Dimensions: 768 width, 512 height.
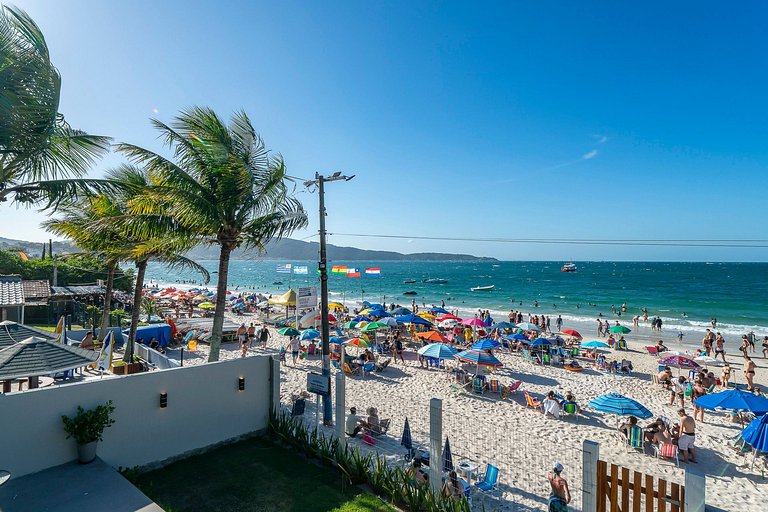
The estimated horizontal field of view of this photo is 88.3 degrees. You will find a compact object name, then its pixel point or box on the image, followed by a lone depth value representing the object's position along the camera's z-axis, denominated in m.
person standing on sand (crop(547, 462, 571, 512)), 6.39
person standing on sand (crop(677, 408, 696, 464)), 9.34
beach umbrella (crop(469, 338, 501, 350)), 16.27
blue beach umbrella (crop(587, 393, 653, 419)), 10.01
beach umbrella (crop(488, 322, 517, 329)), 24.13
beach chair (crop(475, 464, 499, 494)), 7.45
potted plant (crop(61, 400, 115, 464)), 6.56
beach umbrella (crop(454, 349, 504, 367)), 14.49
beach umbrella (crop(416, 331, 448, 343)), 19.46
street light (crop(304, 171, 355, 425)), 10.70
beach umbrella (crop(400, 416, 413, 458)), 8.70
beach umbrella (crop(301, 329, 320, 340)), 18.27
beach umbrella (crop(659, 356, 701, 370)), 16.14
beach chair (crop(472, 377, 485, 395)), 14.03
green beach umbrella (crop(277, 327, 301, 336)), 20.19
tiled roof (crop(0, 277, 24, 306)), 14.29
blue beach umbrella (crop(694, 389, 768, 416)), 9.93
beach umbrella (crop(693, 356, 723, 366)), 16.97
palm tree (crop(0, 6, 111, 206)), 5.84
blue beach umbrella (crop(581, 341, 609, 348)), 19.22
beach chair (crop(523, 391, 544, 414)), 12.68
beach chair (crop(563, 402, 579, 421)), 11.73
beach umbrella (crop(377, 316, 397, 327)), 22.27
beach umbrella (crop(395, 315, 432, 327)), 22.95
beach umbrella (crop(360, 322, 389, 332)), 21.36
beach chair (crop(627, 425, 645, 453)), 9.80
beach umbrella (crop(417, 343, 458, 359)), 15.28
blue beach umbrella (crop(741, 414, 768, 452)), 8.23
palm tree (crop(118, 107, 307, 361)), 9.20
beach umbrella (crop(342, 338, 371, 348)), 17.78
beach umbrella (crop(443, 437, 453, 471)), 7.24
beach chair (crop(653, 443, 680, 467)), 9.24
